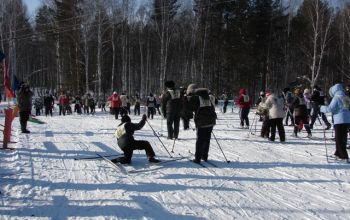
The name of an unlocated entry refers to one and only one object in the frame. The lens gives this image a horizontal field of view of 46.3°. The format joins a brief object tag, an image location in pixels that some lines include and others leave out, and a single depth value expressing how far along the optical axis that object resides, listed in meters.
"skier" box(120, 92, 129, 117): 23.03
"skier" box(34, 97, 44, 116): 27.71
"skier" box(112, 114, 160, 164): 8.20
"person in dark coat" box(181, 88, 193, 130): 8.74
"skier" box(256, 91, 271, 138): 12.23
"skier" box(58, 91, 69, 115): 26.38
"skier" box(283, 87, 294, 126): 14.74
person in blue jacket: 8.68
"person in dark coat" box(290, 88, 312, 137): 12.99
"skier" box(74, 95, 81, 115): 27.59
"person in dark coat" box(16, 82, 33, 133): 13.09
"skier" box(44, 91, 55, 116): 25.77
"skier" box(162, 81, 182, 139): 12.01
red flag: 12.05
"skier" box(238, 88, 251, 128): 15.54
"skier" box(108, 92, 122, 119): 21.41
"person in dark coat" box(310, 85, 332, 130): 14.76
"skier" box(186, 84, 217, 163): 8.45
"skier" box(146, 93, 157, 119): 22.49
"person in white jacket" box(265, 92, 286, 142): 11.60
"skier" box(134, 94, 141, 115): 26.67
